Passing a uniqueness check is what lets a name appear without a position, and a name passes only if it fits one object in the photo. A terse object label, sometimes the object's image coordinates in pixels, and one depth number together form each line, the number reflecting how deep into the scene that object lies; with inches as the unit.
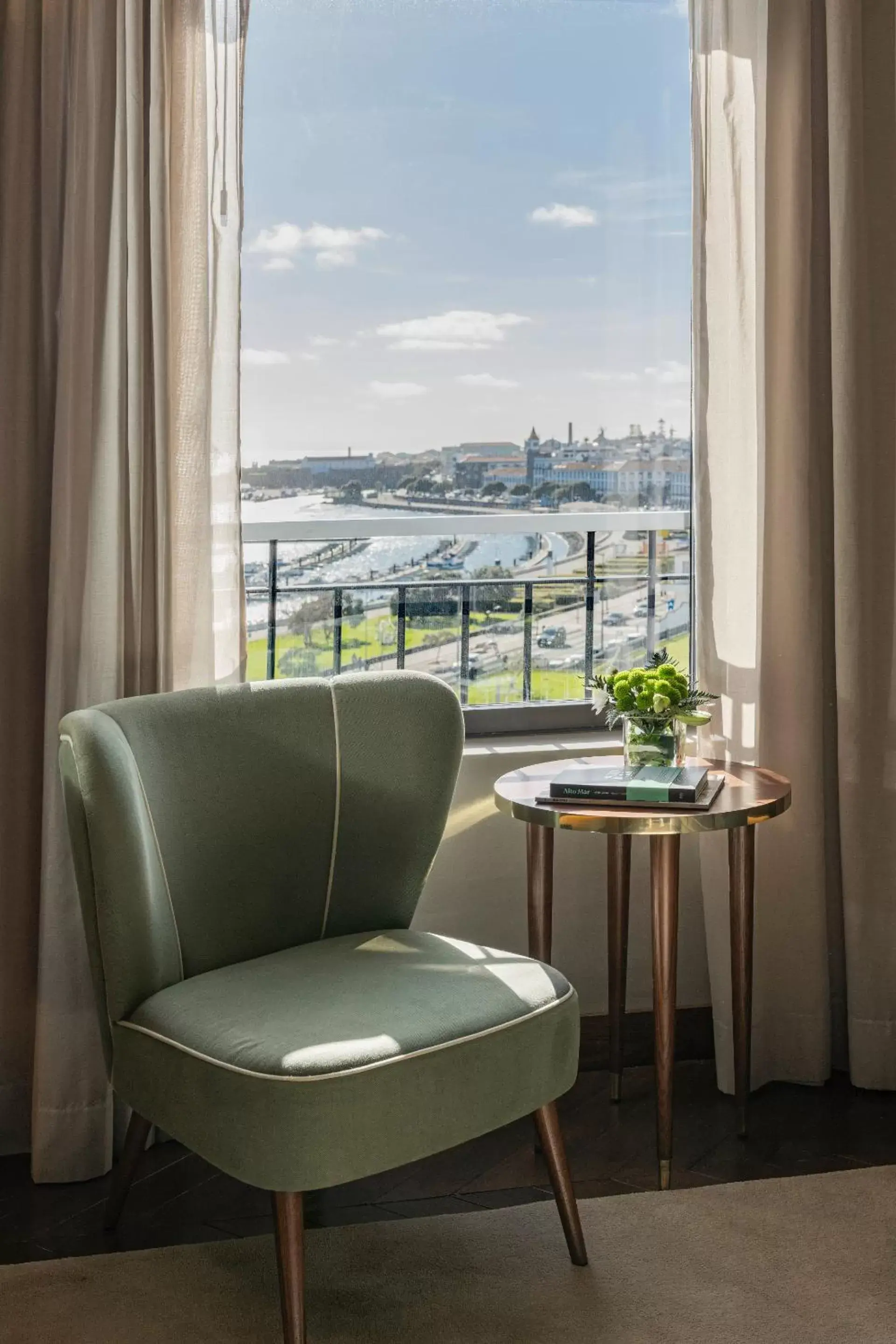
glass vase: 97.8
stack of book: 89.7
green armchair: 68.9
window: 105.5
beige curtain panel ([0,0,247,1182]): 90.4
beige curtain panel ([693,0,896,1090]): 104.0
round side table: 88.4
